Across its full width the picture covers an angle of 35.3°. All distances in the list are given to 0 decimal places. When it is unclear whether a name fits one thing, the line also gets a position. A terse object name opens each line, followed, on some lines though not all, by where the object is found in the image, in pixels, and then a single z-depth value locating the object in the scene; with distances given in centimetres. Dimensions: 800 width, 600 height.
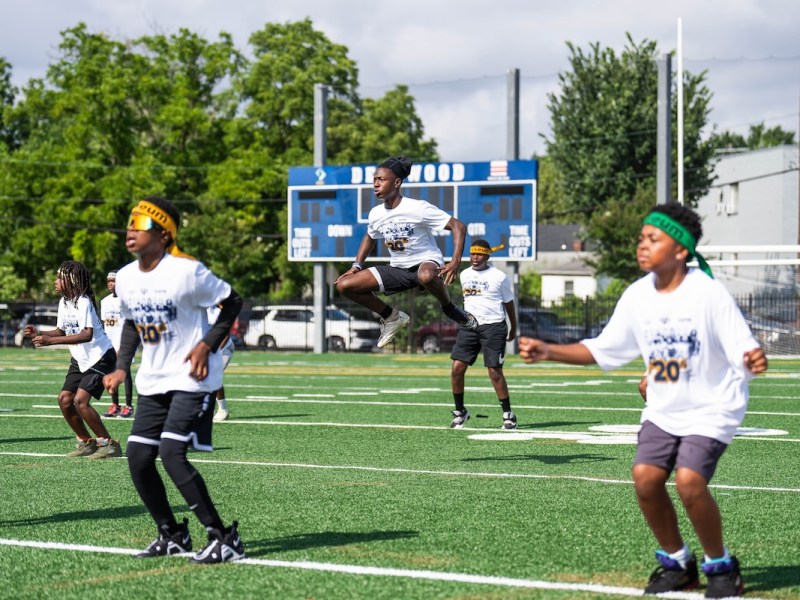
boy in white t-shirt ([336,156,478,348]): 1117
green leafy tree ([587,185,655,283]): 5372
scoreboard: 3362
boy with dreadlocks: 1166
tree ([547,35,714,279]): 5606
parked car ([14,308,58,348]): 4759
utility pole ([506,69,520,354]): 3703
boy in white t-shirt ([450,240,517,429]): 1457
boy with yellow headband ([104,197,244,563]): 639
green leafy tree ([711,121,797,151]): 10050
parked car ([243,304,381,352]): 4384
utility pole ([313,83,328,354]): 4006
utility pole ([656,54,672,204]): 3516
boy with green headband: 543
